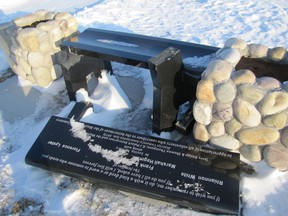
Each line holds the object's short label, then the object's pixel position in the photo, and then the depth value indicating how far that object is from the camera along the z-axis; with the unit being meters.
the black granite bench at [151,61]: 2.82
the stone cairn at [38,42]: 3.74
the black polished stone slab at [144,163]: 2.38
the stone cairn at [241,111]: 2.42
